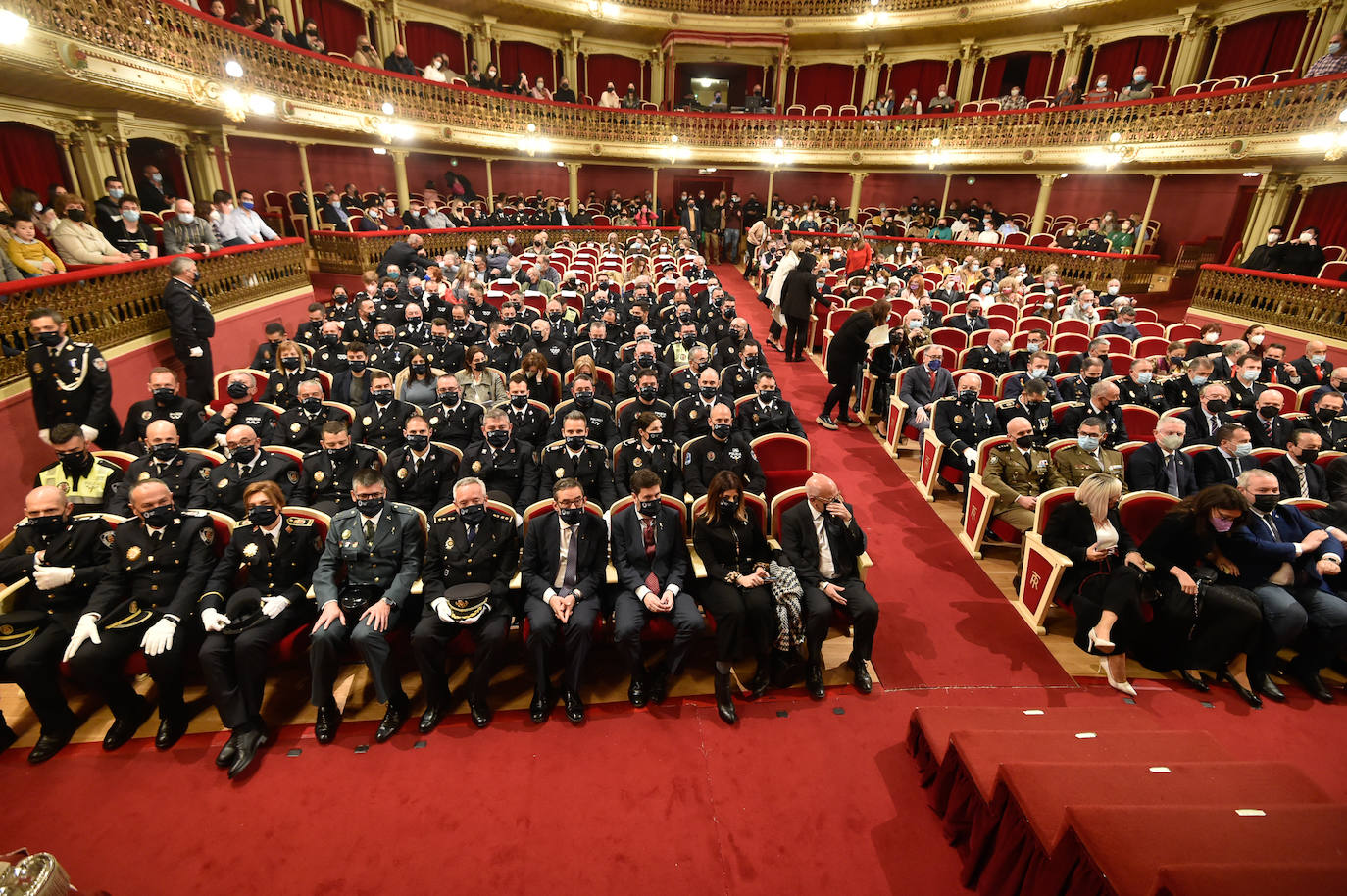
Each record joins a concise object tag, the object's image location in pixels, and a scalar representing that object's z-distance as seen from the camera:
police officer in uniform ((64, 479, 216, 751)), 2.93
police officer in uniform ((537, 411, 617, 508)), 4.36
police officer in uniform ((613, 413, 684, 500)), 4.39
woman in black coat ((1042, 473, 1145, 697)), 3.35
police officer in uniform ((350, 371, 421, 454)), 5.07
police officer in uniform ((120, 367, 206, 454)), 4.50
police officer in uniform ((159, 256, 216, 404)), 5.79
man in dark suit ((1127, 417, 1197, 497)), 4.38
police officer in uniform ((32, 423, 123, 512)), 3.85
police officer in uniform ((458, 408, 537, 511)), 4.36
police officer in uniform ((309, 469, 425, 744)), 3.07
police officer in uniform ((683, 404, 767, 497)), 4.33
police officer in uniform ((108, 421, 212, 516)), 3.83
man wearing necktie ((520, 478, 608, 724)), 3.22
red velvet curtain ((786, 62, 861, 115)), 18.81
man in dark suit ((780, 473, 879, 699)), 3.37
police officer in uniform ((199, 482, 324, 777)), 2.95
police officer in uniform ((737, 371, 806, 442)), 5.15
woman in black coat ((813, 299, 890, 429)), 6.41
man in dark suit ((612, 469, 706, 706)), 3.29
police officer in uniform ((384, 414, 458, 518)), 4.21
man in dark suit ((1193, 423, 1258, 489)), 4.28
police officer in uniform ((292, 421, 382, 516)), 4.14
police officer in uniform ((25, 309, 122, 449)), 4.24
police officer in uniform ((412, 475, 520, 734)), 3.13
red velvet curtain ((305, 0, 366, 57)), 13.16
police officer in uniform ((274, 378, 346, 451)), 4.82
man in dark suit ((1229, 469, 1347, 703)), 3.42
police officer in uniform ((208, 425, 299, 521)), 3.98
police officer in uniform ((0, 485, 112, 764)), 2.90
